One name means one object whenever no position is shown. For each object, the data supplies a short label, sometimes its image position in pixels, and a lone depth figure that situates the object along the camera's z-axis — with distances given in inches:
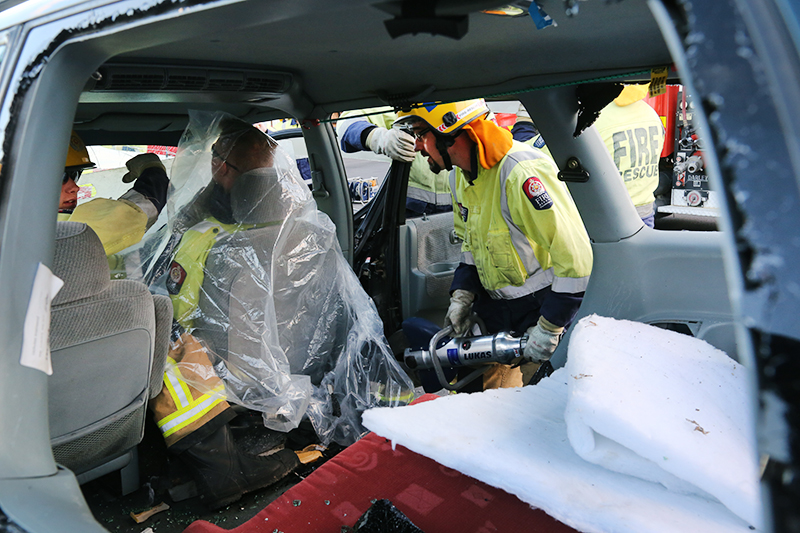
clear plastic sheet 86.9
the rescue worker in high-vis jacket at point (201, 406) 80.9
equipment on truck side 208.8
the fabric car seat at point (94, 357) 51.1
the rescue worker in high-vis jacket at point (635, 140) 127.4
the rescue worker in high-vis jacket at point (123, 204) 90.6
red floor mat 38.8
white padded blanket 31.1
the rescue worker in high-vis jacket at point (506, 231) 94.2
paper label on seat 32.0
